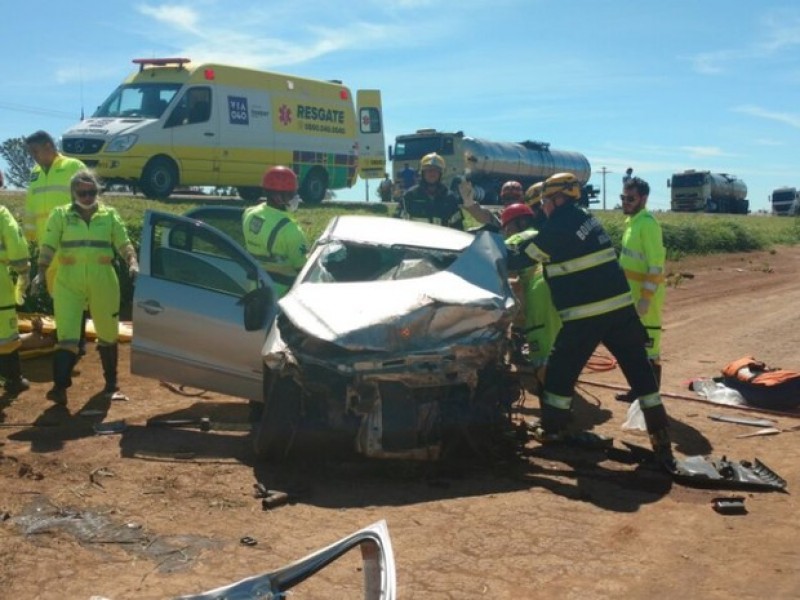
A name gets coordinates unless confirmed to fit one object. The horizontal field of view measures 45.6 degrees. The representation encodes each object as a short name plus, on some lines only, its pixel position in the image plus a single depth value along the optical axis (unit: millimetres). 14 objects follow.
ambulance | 18594
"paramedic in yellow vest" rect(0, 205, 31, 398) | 8156
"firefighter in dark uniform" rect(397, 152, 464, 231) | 9719
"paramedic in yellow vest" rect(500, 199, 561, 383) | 8188
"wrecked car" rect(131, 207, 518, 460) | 5859
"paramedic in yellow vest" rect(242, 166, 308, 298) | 7832
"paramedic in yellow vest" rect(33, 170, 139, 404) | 8023
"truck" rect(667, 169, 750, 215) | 52188
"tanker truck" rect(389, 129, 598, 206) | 33500
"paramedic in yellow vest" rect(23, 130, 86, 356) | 8977
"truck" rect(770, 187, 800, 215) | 60344
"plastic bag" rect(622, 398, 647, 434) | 7582
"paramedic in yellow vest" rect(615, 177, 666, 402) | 8258
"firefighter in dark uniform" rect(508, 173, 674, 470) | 6641
